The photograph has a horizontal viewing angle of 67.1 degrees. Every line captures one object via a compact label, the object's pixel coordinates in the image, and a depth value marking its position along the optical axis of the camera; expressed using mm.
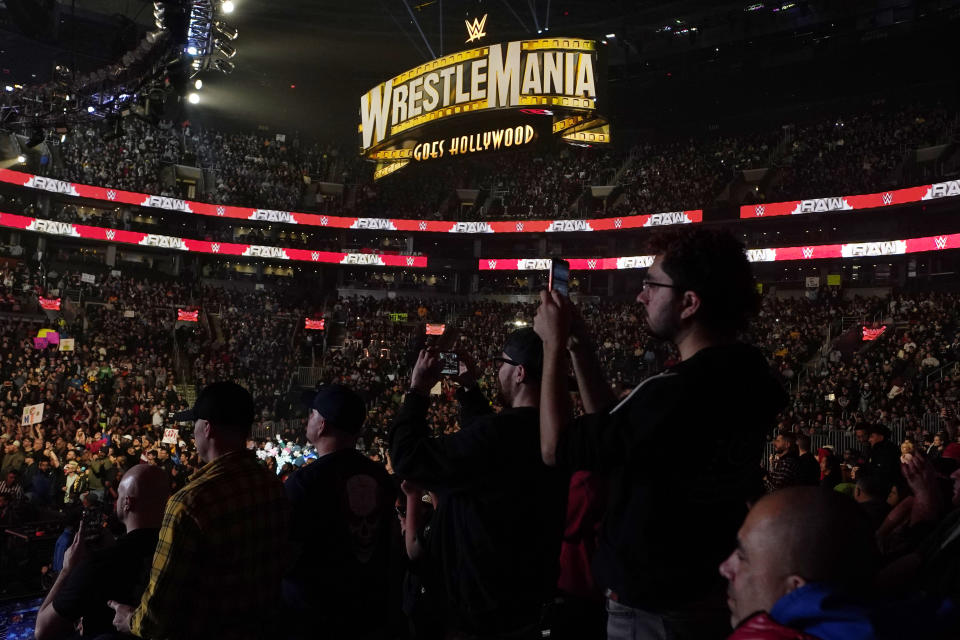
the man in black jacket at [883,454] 5707
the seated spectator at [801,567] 1184
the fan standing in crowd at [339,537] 3342
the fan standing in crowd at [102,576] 2951
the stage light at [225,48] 19938
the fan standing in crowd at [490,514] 2705
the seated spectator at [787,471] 5328
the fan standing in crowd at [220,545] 2613
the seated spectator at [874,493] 4921
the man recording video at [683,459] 2010
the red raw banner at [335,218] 36844
